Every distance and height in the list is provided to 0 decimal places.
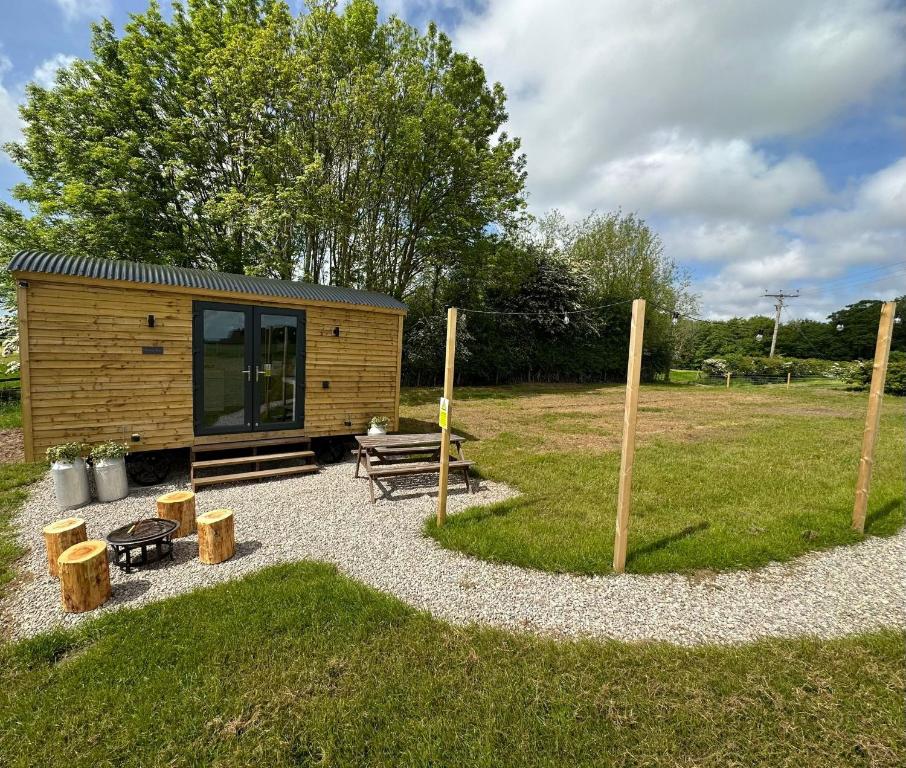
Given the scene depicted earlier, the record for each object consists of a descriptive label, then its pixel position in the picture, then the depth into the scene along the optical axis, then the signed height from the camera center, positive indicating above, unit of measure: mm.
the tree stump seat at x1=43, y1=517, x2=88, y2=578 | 3711 -1862
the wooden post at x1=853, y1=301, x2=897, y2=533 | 4418 -509
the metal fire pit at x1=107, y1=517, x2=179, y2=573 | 3768 -1868
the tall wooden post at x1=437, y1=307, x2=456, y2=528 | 4582 -1063
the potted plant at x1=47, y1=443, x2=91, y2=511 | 5113 -1766
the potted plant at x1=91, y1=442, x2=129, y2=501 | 5371 -1770
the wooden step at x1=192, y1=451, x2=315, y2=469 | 5965 -1816
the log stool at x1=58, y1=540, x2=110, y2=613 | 3199 -1911
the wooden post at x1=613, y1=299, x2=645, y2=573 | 3480 -674
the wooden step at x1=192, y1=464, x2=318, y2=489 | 5910 -2016
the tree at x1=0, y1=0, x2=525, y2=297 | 12875 +6686
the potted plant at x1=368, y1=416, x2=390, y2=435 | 7656 -1479
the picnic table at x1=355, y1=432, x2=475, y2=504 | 5941 -1652
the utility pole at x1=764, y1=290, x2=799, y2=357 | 36691 +5313
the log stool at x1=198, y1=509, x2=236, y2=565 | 3967 -1911
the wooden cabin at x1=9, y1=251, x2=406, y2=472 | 5414 -244
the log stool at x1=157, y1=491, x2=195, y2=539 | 4480 -1862
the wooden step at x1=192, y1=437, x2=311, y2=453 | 6484 -1667
